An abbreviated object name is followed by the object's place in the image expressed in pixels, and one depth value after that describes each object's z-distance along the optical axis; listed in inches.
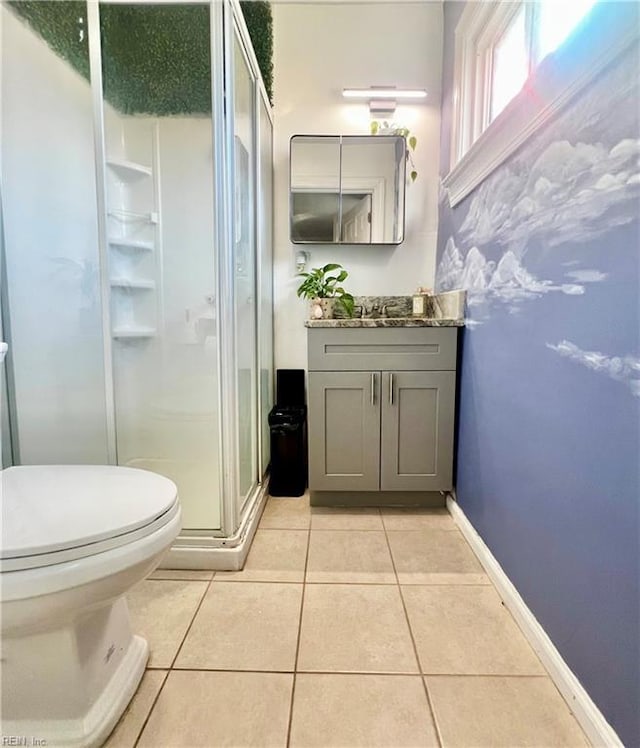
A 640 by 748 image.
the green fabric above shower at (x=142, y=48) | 53.6
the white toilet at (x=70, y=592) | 29.1
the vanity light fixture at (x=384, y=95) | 86.2
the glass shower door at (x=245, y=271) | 60.4
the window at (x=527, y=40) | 41.8
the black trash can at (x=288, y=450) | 79.9
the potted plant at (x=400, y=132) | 85.7
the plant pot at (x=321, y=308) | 82.9
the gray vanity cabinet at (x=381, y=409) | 71.8
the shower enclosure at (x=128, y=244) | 54.3
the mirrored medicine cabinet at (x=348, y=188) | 86.6
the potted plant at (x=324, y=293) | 83.2
